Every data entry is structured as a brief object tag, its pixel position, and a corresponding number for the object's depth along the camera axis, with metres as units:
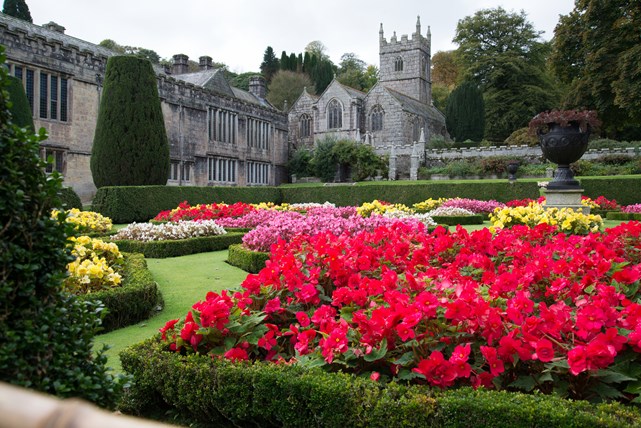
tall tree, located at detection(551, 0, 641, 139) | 26.39
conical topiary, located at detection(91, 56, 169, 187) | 19.70
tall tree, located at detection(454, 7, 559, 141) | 47.34
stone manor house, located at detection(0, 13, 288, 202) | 21.59
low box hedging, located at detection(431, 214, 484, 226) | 14.96
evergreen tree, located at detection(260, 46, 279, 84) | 69.69
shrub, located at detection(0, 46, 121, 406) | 1.92
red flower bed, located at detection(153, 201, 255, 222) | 13.84
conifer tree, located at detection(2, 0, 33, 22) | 34.38
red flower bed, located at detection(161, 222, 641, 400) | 2.90
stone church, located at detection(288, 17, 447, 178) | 50.75
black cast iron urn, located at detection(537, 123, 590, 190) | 12.19
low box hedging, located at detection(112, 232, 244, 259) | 9.54
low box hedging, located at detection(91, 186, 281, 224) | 17.12
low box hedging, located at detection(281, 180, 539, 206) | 20.12
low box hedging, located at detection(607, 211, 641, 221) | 15.01
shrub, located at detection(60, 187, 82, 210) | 15.48
